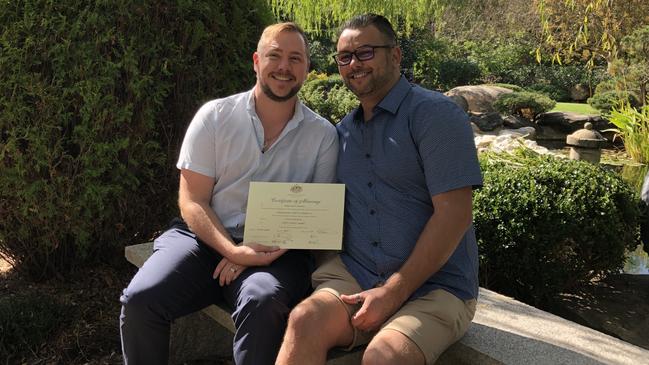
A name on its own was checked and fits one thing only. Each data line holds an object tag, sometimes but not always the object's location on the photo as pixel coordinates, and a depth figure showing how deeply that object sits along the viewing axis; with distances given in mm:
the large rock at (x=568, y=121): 14906
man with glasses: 2174
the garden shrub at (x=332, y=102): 8266
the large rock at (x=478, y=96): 16641
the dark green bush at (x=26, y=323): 3262
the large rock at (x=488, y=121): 14289
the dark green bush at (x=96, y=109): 3449
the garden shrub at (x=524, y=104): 15719
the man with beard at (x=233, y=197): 2467
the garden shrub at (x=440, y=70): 22672
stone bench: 2295
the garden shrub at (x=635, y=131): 10062
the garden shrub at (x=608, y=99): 14145
